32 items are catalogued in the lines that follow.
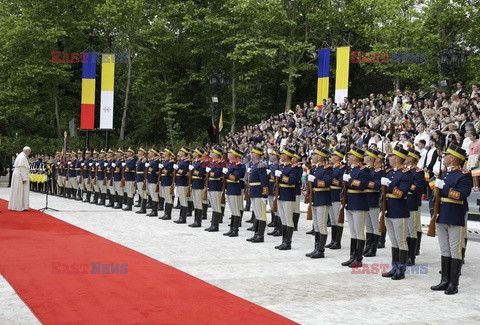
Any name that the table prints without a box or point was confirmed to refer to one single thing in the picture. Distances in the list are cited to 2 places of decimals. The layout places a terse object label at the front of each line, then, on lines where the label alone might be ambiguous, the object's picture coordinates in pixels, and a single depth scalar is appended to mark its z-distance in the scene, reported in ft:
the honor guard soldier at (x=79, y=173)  68.10
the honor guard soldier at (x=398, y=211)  27.96
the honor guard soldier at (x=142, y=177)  54.24
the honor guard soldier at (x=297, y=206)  41.27
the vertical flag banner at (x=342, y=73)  80.43
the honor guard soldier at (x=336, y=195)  34.24
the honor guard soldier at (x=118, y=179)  58.75
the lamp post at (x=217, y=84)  68.39
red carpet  19.34
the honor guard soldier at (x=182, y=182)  48.03
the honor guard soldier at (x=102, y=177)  61.93
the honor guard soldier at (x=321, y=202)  32.78
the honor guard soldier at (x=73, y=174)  71.20
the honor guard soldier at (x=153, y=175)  51.55
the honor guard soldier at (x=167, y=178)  50.08
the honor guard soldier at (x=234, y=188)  41.47
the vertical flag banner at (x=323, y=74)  89.40
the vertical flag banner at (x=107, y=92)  87.56
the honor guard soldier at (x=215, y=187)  43.65
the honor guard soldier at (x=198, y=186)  45.60
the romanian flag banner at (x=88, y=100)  89.97
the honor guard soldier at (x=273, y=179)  41.57
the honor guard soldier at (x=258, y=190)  38.29
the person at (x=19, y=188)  52.49
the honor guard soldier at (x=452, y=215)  25.05
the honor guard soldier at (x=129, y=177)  56.75
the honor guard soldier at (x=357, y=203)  30.60
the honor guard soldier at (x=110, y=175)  60.44
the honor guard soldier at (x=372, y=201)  31.17
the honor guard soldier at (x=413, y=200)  28.96
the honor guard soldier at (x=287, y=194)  35.68
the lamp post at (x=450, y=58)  63.05
